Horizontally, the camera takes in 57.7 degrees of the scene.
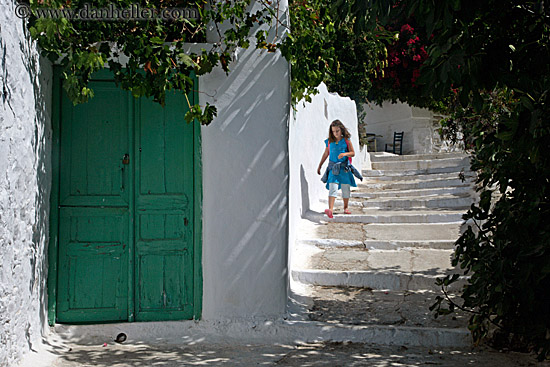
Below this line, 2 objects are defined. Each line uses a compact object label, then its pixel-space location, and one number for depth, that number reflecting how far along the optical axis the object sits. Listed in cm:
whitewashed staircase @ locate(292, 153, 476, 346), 423
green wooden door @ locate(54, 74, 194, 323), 389
